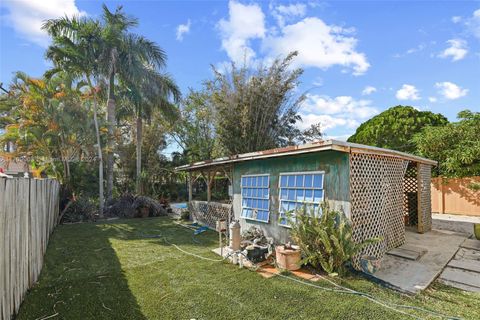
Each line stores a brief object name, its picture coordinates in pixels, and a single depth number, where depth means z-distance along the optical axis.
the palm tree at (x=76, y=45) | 12.28
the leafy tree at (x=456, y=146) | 13.09
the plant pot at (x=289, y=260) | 5.10
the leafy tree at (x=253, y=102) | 14.70
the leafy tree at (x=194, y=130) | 21.38
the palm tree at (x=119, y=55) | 12.84
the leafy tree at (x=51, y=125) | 11.57
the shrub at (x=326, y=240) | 4.76
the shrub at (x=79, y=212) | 11.22
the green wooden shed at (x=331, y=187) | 5.25
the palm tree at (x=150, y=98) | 14.08
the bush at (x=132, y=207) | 12.77
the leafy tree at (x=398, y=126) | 19.17
